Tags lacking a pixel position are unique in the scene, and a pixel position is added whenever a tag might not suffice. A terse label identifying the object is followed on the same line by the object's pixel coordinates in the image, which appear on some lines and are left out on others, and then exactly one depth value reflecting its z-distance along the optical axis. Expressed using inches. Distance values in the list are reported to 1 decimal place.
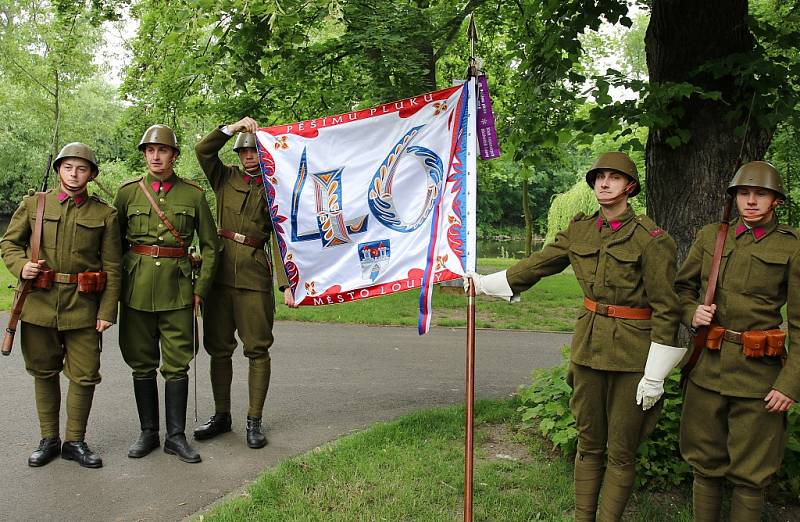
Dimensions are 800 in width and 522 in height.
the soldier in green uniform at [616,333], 150.5
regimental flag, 185.2
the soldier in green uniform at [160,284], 215.0
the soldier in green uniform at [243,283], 229.0
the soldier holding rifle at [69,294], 205.3
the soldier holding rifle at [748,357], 146.5
